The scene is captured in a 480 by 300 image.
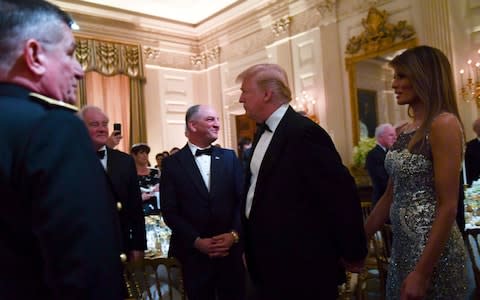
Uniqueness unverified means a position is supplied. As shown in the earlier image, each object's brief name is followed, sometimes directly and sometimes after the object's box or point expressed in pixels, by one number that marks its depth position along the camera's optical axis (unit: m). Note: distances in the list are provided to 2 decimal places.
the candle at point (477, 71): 5.70
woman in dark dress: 4.91
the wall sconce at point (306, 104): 7.95
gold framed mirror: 6.65
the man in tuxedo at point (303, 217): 1.75
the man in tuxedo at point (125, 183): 2.65
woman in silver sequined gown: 1.53
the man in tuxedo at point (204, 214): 2.55
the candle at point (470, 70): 5.81
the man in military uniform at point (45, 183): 0.86
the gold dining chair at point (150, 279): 1.95
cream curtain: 9.19
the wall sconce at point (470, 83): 5.71
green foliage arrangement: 6.90
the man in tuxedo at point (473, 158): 5.23
